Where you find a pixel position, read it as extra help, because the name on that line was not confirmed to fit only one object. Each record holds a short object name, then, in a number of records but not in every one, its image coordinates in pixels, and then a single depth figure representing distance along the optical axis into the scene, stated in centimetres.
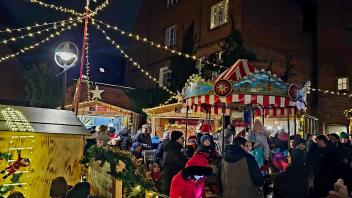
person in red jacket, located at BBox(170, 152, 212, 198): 458
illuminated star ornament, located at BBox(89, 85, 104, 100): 2064
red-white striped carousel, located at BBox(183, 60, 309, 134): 869
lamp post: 863
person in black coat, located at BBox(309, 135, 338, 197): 724
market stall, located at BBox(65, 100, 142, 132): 2030
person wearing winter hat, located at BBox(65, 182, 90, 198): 351
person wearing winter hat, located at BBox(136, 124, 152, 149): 1172
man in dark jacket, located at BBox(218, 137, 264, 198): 520
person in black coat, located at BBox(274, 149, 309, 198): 537
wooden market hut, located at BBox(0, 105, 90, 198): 429
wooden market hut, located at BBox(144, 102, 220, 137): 1758
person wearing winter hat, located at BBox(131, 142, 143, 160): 949
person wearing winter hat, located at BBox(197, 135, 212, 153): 708
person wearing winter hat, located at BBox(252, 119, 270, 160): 865
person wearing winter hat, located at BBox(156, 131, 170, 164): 900
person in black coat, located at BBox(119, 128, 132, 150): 1050
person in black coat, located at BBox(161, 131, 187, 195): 653
